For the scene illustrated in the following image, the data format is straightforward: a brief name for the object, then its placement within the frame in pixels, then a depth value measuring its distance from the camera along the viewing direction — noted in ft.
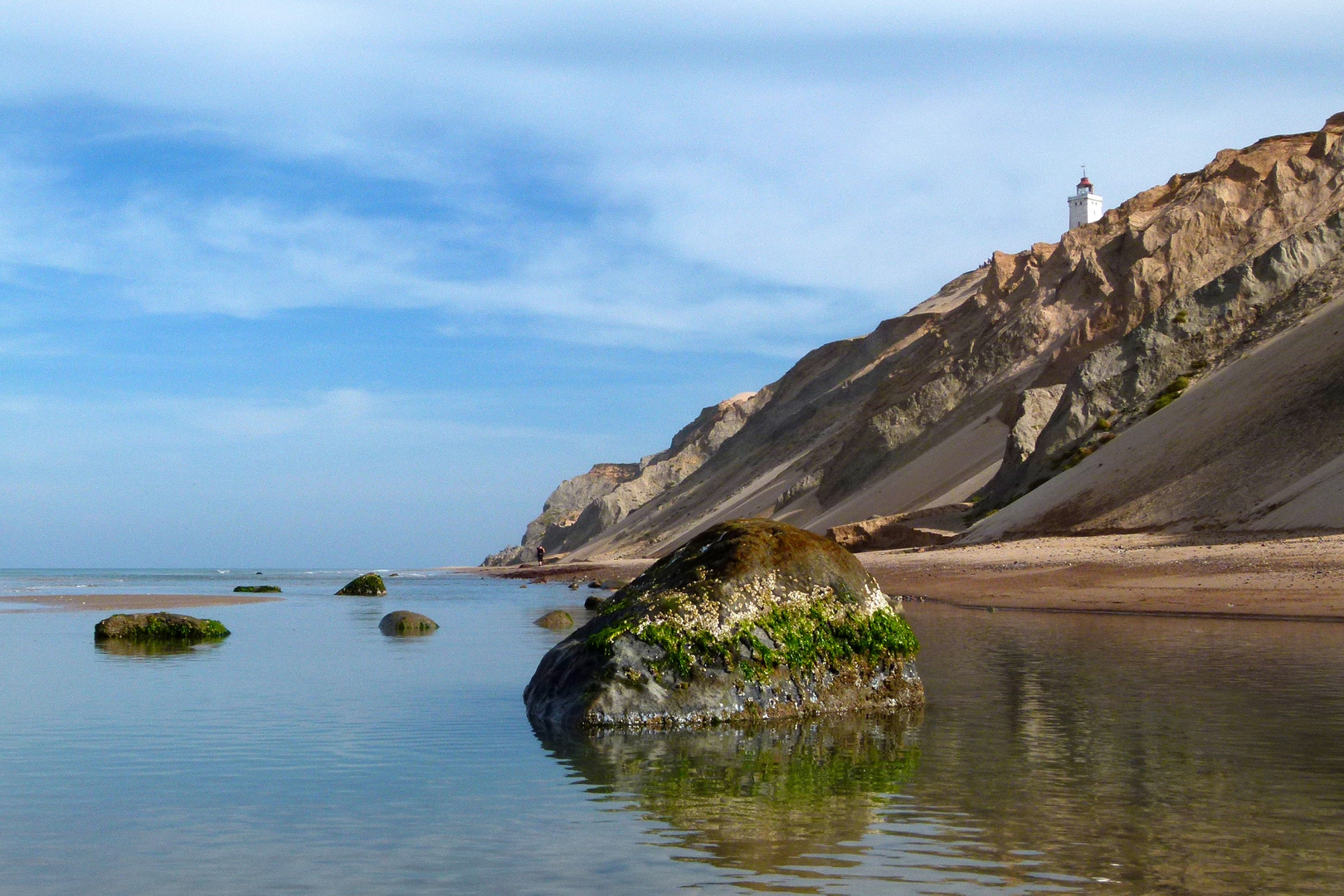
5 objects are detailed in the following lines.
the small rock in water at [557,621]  88.89
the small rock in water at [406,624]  83.20
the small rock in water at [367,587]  161.48
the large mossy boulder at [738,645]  39.60
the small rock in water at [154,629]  75.92
